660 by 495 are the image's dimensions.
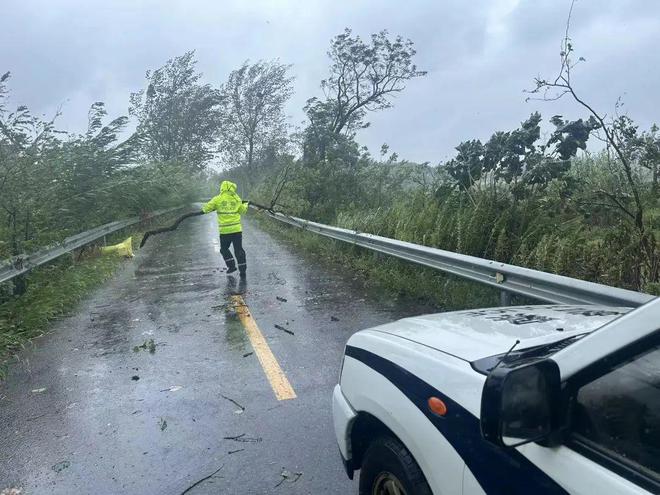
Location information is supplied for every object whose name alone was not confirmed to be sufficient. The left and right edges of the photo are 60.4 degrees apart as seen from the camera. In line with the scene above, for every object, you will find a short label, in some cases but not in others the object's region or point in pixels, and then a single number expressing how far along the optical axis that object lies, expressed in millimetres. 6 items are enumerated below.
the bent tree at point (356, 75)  24156
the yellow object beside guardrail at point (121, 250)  15117
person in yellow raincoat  11445
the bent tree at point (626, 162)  6779
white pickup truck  1610
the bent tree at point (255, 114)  44875
